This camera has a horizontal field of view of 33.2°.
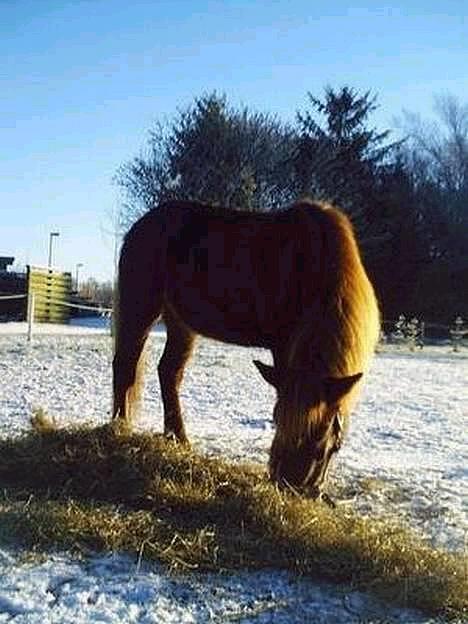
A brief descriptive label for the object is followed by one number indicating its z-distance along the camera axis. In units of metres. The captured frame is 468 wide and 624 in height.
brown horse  4.31
